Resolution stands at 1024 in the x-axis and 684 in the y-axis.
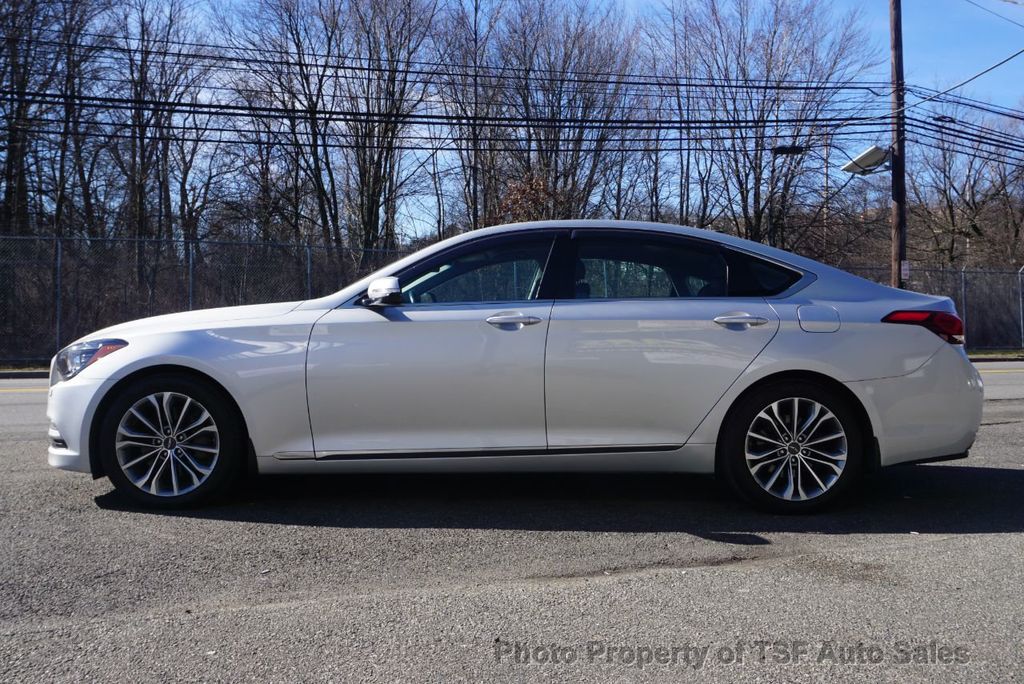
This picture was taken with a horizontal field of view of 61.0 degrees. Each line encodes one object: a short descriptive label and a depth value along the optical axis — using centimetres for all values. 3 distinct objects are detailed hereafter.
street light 2091
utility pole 2097
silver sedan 464
